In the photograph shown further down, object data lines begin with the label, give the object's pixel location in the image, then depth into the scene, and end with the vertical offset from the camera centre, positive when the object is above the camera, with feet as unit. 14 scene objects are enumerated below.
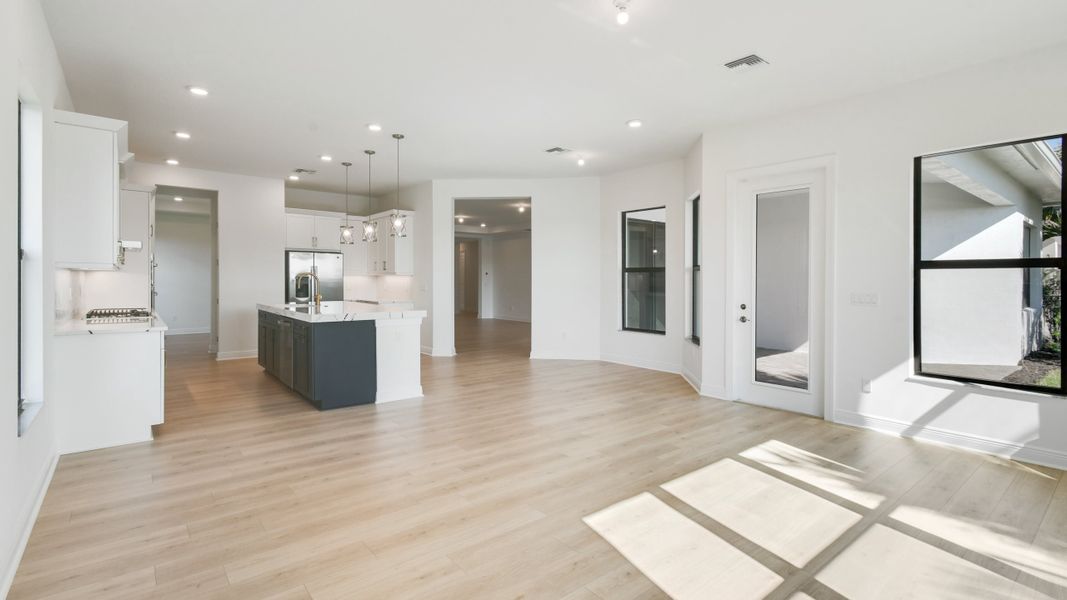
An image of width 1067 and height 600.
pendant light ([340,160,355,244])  21.93 +2.60
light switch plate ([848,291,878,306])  14.43 -0.18
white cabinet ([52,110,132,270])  11.57 +2.41
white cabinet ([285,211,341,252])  27.76 +3.48
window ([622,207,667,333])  23.61 +1.10
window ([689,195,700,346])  21.38 +0.60
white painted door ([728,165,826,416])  15.84 +0.03
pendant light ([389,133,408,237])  19.25 +2.96
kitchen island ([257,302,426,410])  16.08 -1.91
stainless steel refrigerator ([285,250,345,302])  27.73 +1.31
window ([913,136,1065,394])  11.97 +0.67
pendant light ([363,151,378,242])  21.26 +2.63
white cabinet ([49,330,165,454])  12.14 -2.27
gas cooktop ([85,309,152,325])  14.88 -0.65
